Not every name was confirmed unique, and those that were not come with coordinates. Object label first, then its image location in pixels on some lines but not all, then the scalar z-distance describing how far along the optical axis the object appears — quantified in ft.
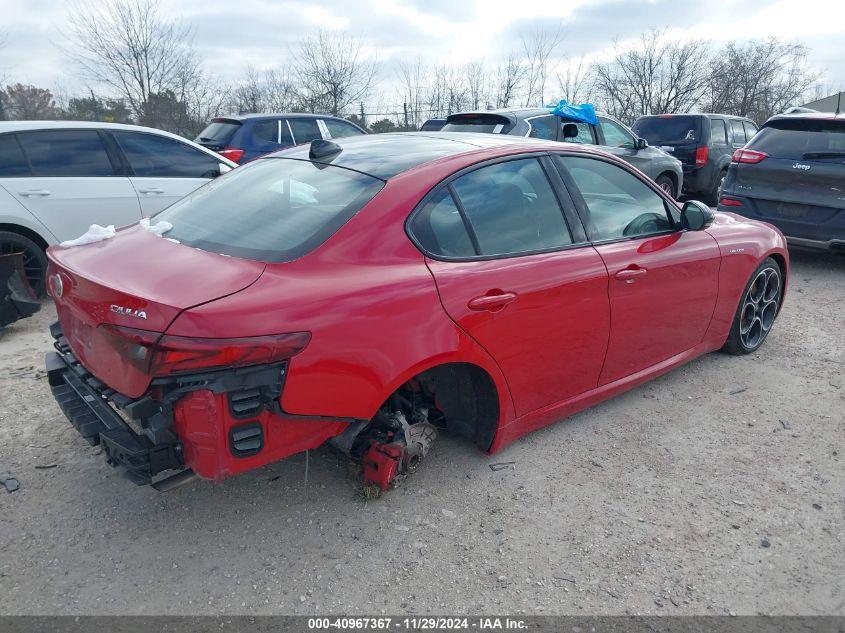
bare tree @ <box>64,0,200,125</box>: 61.72
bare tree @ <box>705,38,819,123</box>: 82.94
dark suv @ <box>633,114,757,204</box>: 34.76
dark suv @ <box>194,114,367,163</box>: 30.86
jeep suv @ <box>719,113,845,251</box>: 21.01
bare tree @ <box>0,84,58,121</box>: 56.90
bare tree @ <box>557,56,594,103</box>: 78.84
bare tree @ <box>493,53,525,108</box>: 78.50
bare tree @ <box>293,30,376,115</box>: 75.25
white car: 17.51
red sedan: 7.15
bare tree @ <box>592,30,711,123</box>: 81.87
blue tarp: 26.35
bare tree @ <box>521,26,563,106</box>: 78.23
